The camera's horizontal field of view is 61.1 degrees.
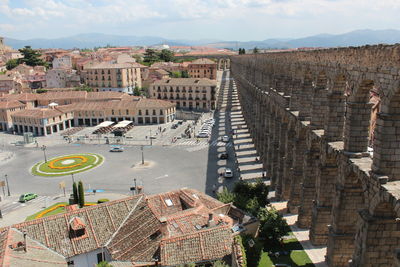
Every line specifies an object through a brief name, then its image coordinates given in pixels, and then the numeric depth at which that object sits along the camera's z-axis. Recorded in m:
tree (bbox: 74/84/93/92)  119.68
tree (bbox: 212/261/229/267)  21.25
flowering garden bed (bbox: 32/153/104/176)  56.19
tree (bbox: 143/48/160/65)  169.54
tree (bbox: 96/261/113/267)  22.06
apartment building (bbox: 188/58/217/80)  138.25
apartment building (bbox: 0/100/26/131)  88.31
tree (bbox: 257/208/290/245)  27.98
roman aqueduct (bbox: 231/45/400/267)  16.78
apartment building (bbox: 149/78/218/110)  103.75
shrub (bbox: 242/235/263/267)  25.00
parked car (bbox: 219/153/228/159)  57.86
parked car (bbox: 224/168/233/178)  48.64
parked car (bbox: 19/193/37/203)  44.93
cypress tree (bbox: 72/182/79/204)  40.34
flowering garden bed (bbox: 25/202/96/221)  40.62
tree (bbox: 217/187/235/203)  33.28
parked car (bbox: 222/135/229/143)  69.47
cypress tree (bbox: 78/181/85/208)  39.91
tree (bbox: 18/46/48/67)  157.88
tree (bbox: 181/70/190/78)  135.02
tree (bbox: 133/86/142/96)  118.96
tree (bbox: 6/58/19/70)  154.62
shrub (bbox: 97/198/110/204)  42.45
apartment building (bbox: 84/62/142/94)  119.62
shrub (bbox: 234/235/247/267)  22.46
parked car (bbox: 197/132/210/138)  74.62
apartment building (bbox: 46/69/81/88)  130.00
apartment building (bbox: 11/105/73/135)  82.00
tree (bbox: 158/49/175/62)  180.38
